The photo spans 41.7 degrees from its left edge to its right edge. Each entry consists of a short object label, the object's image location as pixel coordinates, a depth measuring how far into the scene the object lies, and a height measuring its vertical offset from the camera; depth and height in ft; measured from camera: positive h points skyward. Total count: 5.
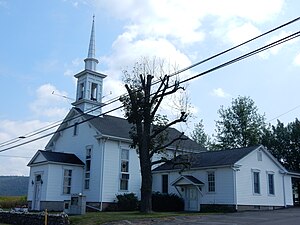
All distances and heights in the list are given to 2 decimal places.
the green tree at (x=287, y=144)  166.50 +25.01
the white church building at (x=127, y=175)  101.50 +6.87
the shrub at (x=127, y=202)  107.65 -0.72
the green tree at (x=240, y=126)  192.24 +37.18
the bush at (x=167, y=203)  107.65 -0.71
